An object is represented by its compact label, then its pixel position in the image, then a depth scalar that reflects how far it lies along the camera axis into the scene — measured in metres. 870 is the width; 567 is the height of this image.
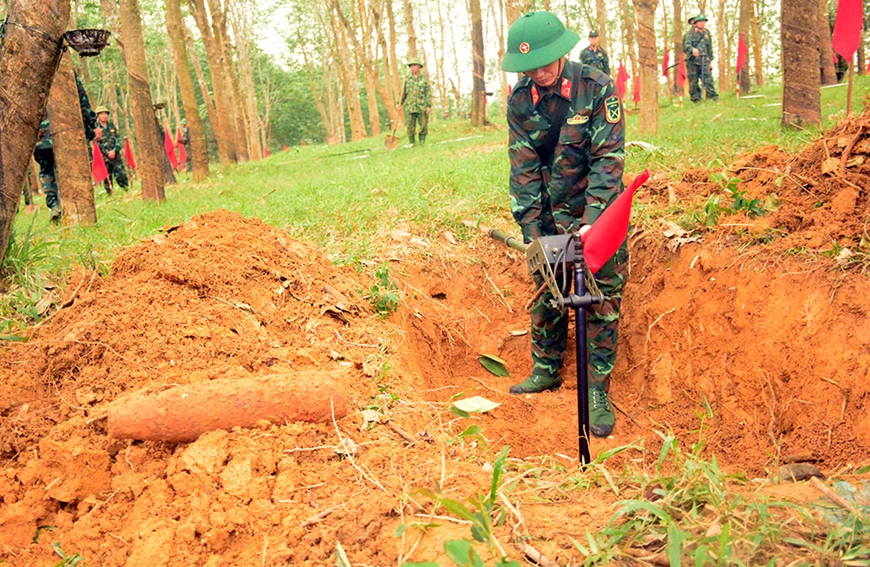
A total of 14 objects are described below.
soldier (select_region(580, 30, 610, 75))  11.30
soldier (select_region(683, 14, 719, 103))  13.80
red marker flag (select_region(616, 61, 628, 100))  13.91
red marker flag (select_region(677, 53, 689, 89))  14.84
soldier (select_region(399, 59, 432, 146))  13.45
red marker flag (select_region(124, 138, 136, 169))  16.59
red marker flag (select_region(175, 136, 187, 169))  20.31
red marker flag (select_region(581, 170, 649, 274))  2.70
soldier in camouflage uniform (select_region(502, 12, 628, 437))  3.29
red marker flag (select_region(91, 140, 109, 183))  10.33
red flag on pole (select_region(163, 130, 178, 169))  12.48
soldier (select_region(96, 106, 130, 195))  12.39
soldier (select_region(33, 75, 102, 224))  8.39
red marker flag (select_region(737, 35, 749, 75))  13.67
